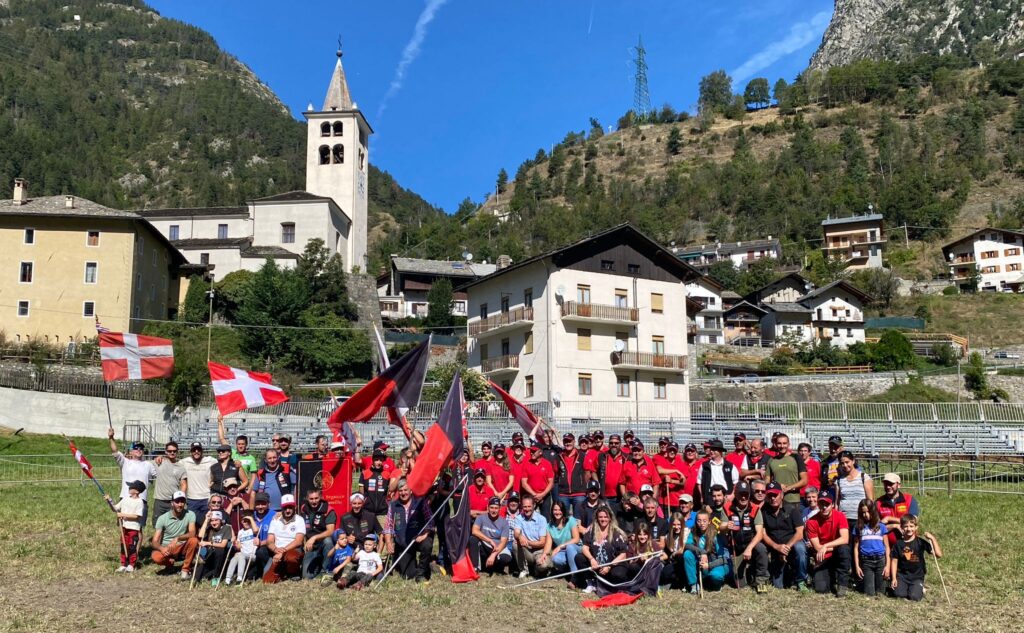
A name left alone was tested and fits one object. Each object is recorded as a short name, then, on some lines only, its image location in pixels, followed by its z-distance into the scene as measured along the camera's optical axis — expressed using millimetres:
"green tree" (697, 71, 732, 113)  184875
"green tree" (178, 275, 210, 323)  55656
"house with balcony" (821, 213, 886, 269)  99750
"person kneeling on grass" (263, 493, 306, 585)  11352
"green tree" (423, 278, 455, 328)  70125
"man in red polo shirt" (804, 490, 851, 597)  10523
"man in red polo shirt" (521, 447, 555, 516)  13625
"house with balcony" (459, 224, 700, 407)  44469
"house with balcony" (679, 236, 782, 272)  101625
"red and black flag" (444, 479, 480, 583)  11828
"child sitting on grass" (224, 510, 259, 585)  11328
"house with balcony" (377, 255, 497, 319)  79875
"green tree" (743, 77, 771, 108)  180375
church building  62469
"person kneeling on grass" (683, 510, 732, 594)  10844
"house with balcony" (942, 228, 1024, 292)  86875
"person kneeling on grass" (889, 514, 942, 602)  10195
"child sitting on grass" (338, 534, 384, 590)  11117
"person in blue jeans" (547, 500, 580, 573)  11547
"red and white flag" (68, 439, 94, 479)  13438
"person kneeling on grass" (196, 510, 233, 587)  11398
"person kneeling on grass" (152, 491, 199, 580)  11742
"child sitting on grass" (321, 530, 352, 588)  11383
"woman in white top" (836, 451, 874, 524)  11414
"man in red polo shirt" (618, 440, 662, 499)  13542
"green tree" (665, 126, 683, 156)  162000
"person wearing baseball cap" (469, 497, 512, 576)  12008
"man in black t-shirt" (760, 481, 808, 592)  10852
